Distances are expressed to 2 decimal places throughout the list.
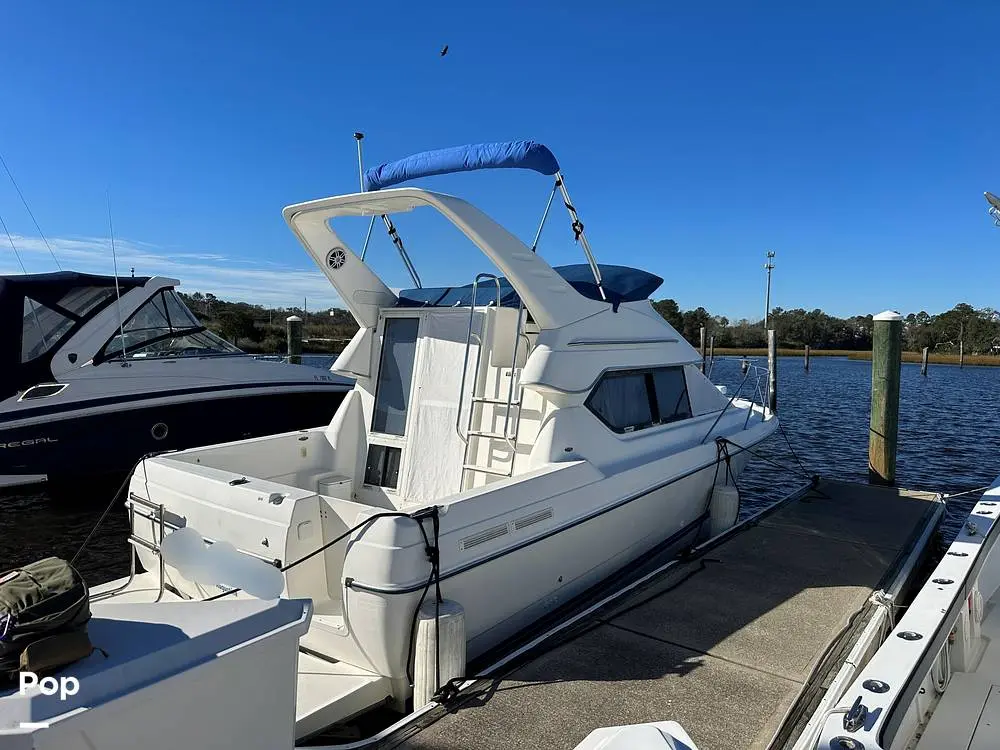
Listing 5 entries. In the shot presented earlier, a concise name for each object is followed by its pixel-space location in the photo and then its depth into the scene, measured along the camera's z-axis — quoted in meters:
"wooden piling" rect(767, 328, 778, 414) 13.69
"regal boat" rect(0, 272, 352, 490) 9.74
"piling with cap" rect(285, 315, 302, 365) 16.03
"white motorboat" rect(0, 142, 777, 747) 3.81
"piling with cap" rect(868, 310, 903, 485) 9.60
